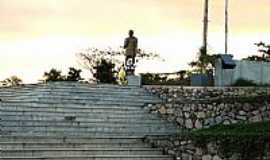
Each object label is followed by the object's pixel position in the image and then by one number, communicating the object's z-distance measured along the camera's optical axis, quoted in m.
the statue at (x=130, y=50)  26.17
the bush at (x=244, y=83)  26.09
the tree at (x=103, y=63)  35.45
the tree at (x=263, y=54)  32.78
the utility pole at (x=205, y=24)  35.59
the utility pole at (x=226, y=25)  36.50
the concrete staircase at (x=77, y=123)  18.31
